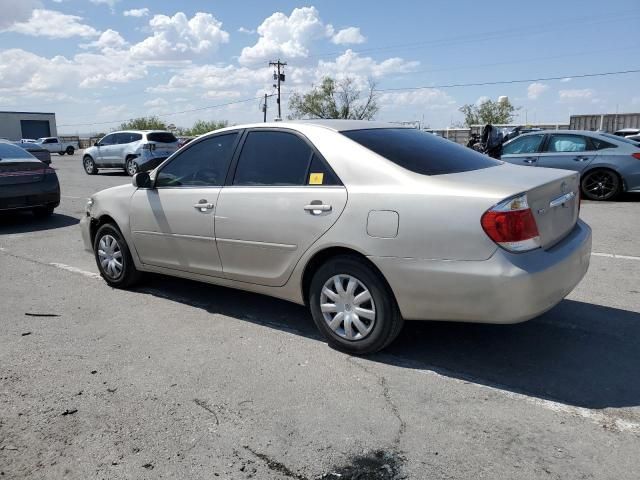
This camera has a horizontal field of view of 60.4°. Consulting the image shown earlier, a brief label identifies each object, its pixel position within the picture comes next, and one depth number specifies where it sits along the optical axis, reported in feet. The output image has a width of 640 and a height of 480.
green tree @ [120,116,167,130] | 250.57
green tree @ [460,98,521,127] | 224.12
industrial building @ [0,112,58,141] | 239.71
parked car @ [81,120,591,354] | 10.51
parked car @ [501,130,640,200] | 35.65
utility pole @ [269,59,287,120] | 205.05
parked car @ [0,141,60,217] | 30.73
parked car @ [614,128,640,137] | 80.98
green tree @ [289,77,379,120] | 225.76
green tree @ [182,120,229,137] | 240.59
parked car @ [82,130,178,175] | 66.03
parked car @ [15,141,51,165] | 60.90
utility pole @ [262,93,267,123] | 183.67
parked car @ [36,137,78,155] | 151.12
